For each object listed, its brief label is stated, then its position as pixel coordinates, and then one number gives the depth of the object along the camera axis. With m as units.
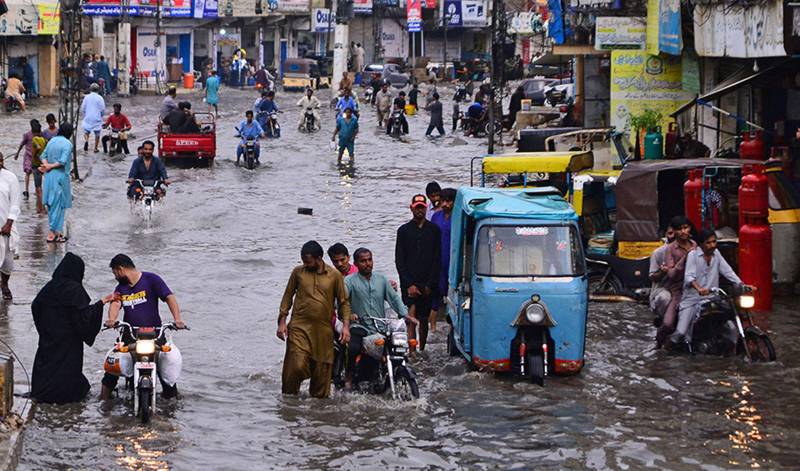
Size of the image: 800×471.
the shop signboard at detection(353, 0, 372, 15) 83.62
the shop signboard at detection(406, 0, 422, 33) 77.88
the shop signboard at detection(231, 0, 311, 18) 69.19
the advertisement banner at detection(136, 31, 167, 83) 60.97
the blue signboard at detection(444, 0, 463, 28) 84.06
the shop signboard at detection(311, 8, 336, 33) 77.16
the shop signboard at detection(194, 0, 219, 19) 64.06
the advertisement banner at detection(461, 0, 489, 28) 85.19
